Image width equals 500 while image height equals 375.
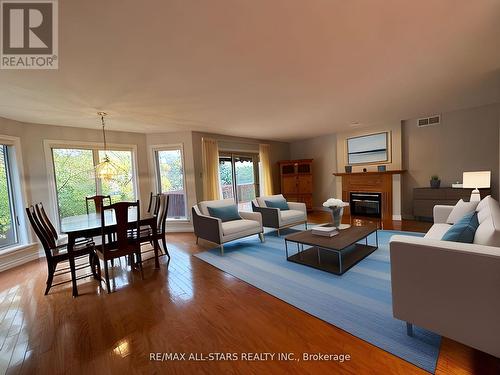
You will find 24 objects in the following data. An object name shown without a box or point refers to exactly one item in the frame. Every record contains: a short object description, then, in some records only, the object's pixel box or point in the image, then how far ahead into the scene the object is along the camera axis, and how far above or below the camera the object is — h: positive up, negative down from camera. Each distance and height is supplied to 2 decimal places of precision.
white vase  3.28 -0.65
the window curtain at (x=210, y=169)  5.38 +0.26
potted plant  4.74 -0.32
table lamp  3.25 -0.23
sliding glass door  6.07 +0.02
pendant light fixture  3.14 +0.22
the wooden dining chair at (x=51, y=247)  2.50 -0.76
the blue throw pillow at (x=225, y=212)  3.95 -0.62
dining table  2.54 -0.49
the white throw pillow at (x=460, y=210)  2.72 -0.57
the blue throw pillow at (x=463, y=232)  1.59 -0.50
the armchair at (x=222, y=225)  3.58 -0.81
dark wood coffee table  2.68 -1.15
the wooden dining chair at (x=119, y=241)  2.57 -0.70
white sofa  1.25 -0.74
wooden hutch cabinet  6.90 -0.16
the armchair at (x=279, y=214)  4.32 -0.79
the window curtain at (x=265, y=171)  6.79 +0.17
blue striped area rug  1.56 -1.22
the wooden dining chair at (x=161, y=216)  3.38 -0.54
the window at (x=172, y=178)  5.31 +0.08
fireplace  5.58 -0.85
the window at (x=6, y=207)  3.58 -0.26
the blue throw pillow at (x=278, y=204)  4.70 -0.60
